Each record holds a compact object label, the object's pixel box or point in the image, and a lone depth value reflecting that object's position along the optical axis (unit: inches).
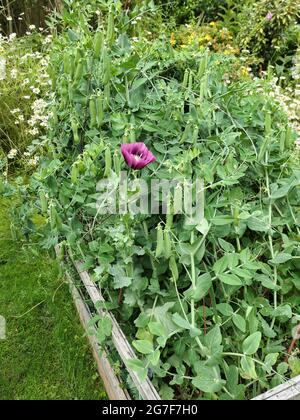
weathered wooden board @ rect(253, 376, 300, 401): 37.3
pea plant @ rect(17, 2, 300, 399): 40.0
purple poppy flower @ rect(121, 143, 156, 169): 41.8
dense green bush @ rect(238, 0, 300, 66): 134.2
